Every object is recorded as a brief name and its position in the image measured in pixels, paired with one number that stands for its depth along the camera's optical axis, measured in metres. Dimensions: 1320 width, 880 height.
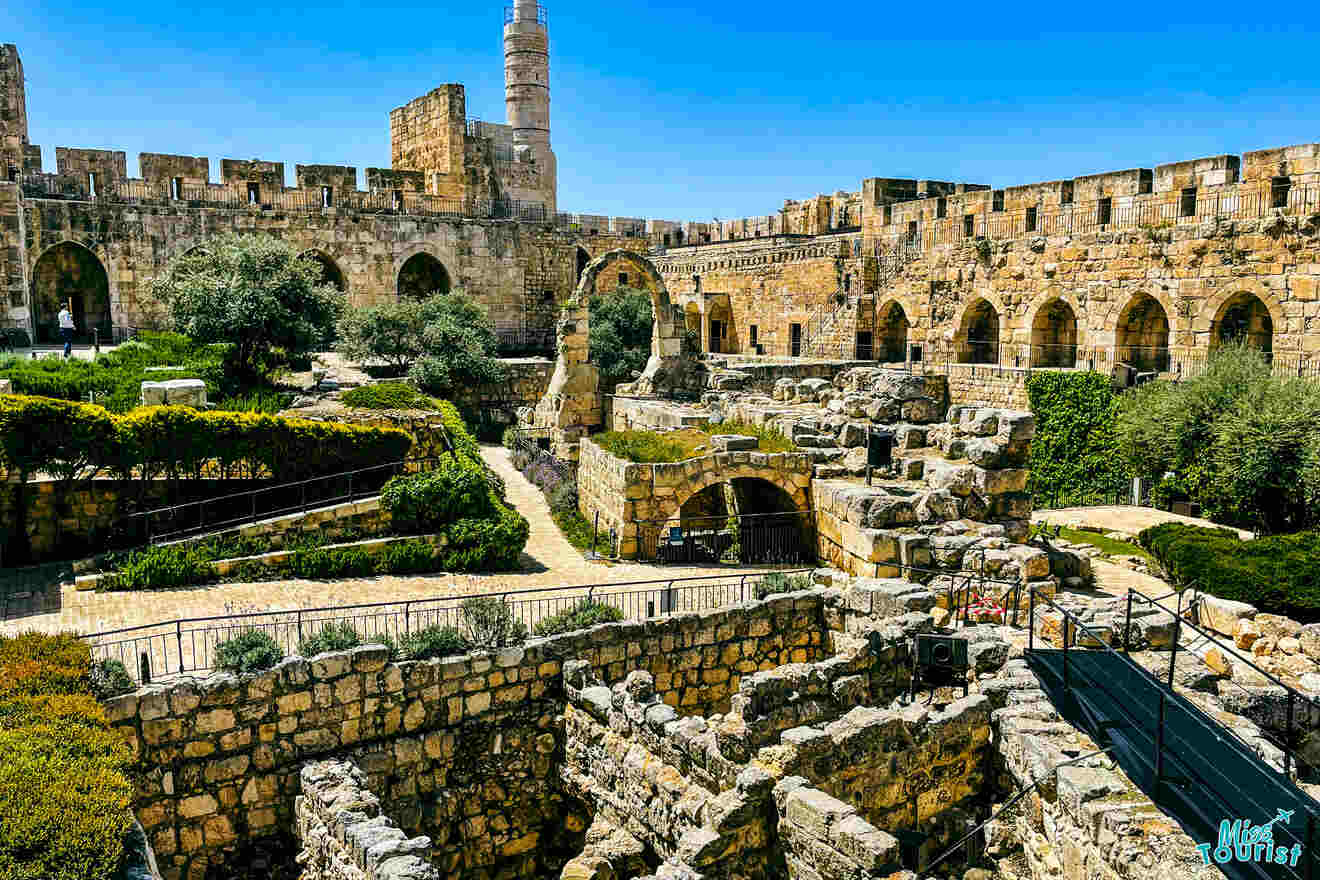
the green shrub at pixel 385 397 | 19.41
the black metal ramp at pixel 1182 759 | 6.34
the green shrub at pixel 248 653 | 8.98
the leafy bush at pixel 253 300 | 20.72
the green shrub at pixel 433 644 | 9.72
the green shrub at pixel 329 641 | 9.44
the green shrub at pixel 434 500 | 14.88
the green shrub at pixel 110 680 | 8.30
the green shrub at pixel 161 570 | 12.52
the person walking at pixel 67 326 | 26.64
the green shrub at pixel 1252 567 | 13.01
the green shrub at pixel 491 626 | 10.15
